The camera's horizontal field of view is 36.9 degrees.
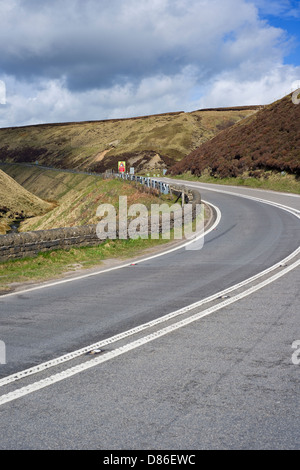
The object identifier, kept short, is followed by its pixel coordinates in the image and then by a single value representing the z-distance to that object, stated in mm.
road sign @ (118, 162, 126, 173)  48781
